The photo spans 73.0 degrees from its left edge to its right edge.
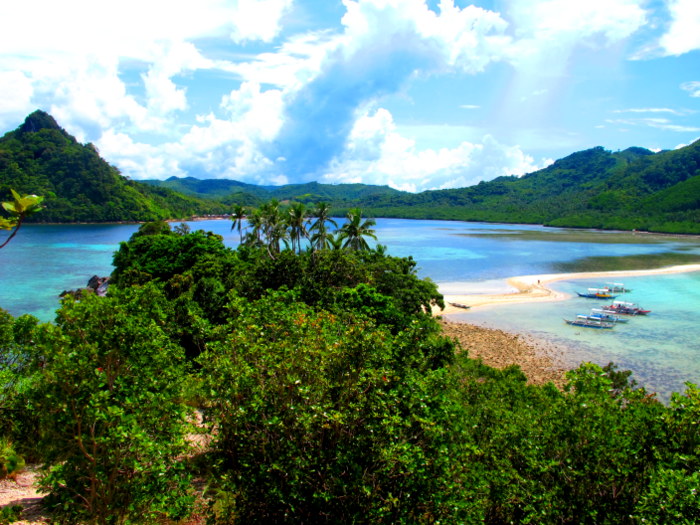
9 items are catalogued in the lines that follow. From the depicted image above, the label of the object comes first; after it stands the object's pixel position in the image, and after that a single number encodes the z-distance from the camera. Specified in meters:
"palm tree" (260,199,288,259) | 43.84
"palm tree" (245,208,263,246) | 47.92
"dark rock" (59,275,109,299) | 47.17
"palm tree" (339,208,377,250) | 41.31
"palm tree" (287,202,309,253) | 41.66
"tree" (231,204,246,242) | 52.48
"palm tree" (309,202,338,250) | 40.91
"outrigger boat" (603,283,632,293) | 51.03
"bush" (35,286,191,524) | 6.48
